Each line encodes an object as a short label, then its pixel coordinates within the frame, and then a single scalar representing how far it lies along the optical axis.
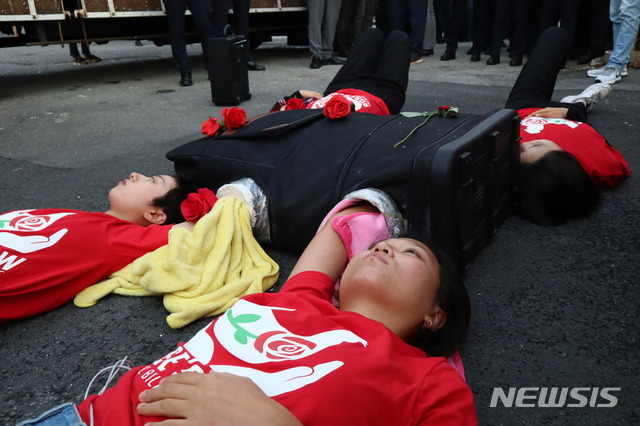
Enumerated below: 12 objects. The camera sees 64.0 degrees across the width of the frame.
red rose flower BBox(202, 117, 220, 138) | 2.27
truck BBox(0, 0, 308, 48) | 5.07
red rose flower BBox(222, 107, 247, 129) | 2.25
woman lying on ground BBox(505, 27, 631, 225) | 2.15
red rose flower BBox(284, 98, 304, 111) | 2.97
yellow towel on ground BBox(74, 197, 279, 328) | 1.69
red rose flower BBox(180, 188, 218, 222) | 1.93
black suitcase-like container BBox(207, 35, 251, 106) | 4.49
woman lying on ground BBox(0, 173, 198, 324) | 1.63
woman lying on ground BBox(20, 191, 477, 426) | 0.99
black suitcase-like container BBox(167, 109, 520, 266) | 1.62
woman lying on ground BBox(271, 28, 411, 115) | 3.27
